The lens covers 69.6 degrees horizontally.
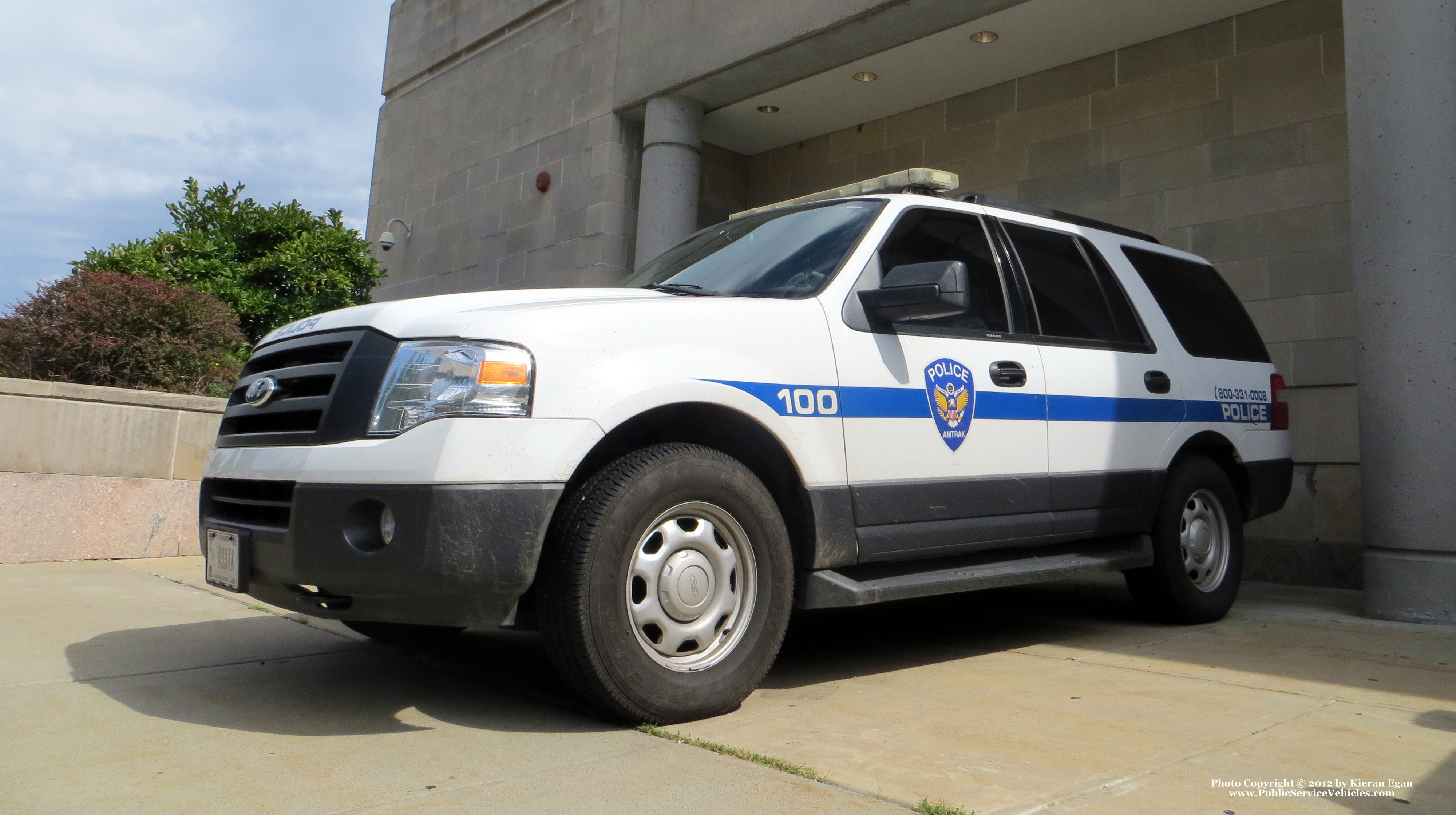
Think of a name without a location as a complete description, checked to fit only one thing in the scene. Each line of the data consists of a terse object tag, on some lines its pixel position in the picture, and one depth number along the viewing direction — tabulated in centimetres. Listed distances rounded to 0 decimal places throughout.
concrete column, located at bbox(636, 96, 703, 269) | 1041
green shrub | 941
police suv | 296
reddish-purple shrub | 764
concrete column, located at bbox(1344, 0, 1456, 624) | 537
